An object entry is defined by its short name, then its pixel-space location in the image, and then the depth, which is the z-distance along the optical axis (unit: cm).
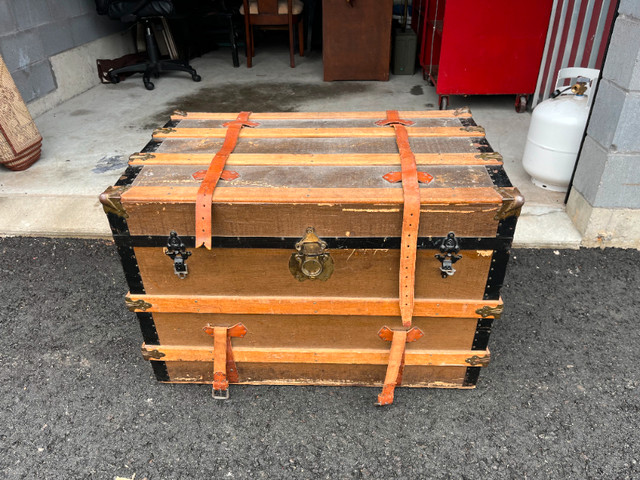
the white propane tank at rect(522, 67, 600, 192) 313
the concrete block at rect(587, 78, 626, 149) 262
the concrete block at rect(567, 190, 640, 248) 289
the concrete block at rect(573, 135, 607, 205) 278
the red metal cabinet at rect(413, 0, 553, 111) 430
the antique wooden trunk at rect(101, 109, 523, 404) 166
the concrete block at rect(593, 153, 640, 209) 270
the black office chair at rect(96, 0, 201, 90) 533
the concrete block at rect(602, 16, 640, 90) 246
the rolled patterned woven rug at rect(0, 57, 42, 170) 357
